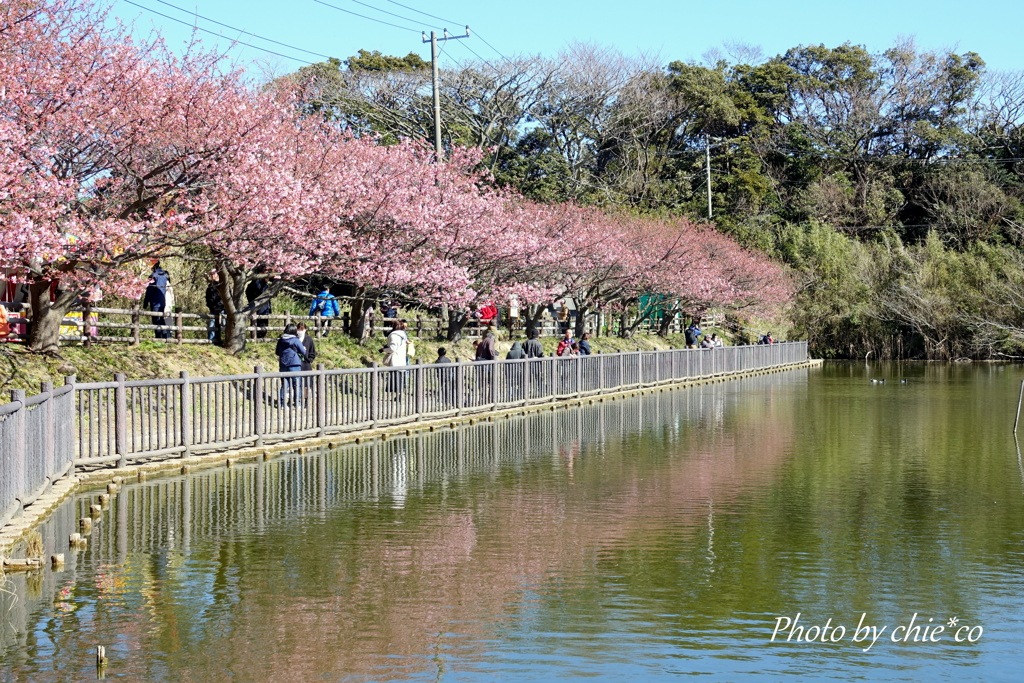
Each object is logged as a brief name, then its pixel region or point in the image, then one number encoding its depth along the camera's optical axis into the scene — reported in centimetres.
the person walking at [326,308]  3582
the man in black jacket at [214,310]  3103
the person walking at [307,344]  2700
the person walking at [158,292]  2902
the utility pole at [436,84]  3638
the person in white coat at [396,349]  2695
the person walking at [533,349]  3197
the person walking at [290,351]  2402
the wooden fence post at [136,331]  2772
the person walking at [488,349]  2930
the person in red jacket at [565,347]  3556
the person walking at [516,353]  3062
